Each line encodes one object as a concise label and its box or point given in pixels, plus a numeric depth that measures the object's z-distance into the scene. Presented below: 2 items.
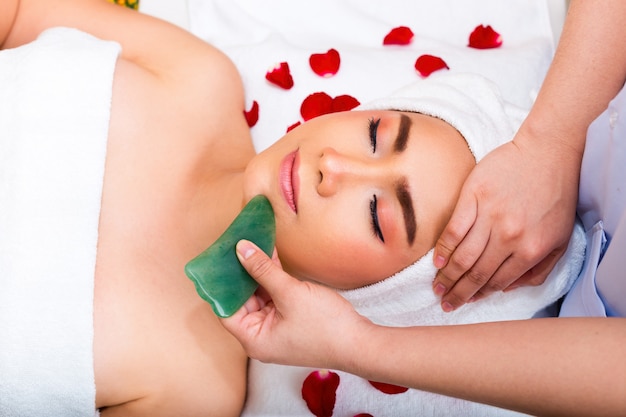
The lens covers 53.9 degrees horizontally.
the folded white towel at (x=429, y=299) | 1.29
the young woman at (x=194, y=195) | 1.19
